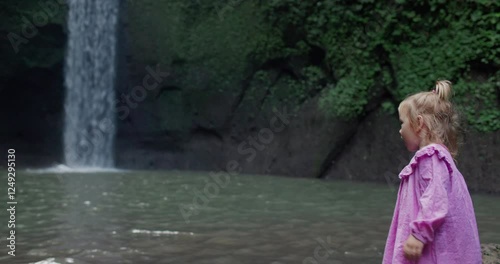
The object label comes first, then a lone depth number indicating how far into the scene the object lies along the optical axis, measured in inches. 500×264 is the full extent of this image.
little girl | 91.7
